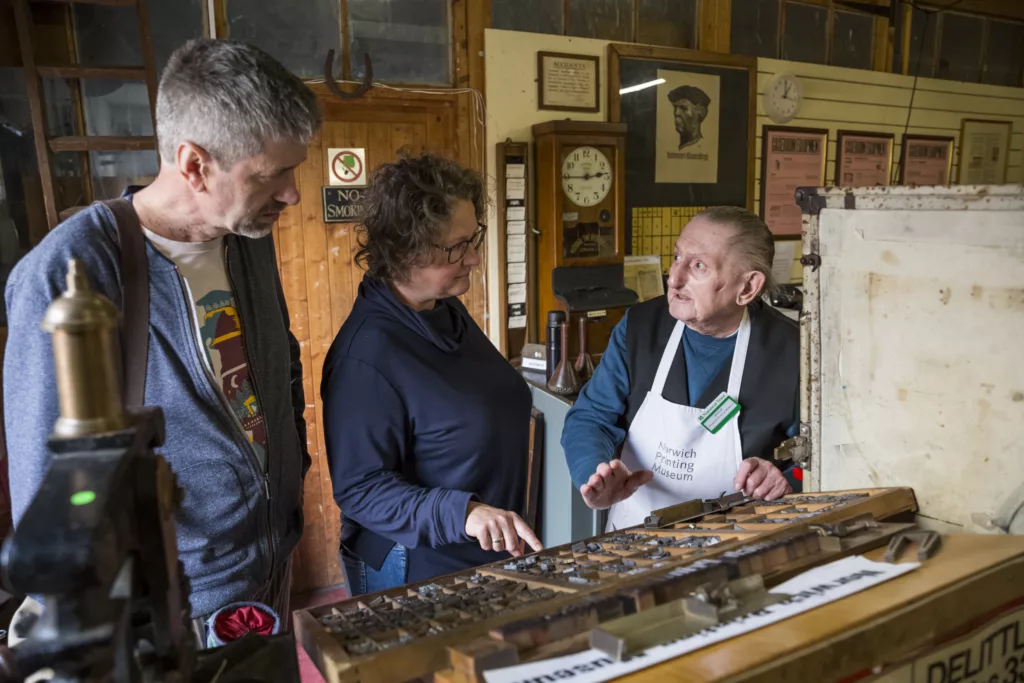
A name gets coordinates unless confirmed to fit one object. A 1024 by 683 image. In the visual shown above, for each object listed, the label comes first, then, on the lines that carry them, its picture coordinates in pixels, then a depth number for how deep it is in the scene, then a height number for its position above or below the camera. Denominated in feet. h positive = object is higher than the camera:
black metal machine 1.59 -0.71
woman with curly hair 4.50 -1.24
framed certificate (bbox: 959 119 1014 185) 17.21 +1.24
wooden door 10.84 -0.37
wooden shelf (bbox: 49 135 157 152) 8.94 +0.92
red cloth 2.86 -1.58
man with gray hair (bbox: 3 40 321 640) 3.53 -0.49
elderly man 5.59 -1.33
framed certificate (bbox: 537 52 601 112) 11.95 +2.09
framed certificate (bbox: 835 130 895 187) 15.37 +0.99
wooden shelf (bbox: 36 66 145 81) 8.87 +1.79
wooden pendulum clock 11.60 -0.17
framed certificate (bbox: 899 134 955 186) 16.33 +0.99
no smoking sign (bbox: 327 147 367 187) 10.91 +0.71
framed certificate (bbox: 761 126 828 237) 14.38 +0.75
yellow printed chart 13.23 -0.34
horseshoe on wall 10.50 +1.90
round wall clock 14.12 +2.08
